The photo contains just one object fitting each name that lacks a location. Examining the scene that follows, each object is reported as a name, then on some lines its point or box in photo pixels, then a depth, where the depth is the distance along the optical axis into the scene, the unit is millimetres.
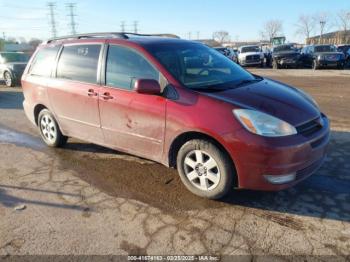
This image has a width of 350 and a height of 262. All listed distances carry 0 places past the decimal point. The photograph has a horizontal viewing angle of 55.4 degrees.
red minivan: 3303
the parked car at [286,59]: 23266
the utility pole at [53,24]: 73244
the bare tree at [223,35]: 124631
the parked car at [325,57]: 21172
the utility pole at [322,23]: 78812
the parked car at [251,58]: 25188
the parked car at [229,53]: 27516
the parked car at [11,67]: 14539
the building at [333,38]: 68500
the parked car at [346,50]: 23756
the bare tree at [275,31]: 95688
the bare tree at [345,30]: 70350
